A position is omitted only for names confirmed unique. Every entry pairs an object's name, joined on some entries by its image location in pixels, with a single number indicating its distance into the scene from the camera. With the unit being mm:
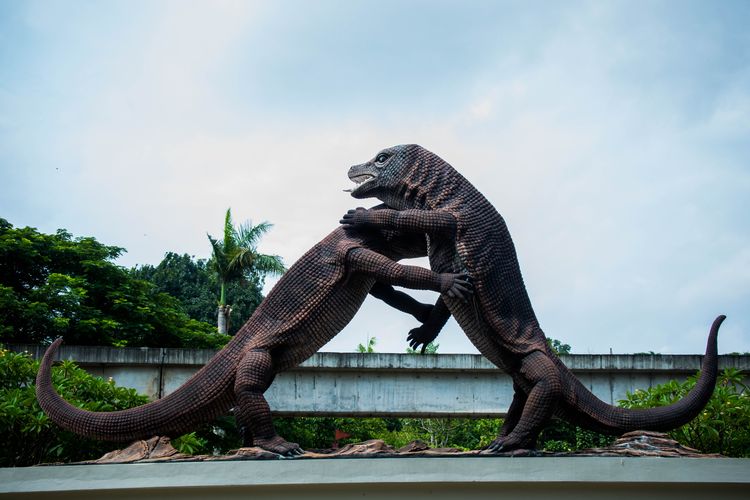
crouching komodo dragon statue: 7918
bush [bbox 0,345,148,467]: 9820
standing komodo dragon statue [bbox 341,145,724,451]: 7891
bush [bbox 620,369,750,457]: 10266
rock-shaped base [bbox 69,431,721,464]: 7355
